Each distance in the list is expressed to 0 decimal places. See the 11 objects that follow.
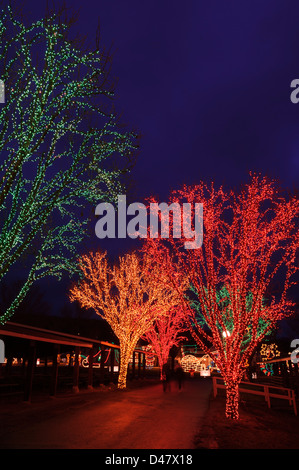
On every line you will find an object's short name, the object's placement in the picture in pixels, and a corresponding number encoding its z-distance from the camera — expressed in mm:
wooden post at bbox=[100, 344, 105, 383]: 22703
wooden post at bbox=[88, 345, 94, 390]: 20406
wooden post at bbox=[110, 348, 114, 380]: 26775
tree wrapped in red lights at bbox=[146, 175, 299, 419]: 10438
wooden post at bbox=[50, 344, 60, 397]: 15797
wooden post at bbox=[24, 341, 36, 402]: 13375
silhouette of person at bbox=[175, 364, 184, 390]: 21016
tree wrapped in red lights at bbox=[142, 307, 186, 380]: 32344
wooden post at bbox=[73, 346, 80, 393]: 18375
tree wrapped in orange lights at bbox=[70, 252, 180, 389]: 20938
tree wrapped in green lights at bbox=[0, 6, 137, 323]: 8125
